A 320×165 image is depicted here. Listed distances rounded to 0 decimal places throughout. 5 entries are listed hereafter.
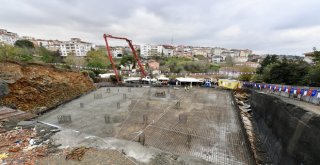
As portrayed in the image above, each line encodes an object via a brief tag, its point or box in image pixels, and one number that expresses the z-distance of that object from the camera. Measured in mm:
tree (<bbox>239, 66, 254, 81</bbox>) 23153
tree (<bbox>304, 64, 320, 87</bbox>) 13177
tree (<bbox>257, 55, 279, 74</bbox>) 28312
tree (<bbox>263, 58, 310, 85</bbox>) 15859
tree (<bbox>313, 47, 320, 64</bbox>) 17125
